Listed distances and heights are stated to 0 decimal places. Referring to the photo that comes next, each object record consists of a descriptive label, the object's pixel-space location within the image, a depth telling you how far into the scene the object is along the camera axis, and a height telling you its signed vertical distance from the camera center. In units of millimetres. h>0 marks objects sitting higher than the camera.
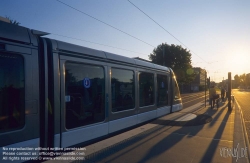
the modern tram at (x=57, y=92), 4129 -104
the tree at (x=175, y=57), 53375 +6254
